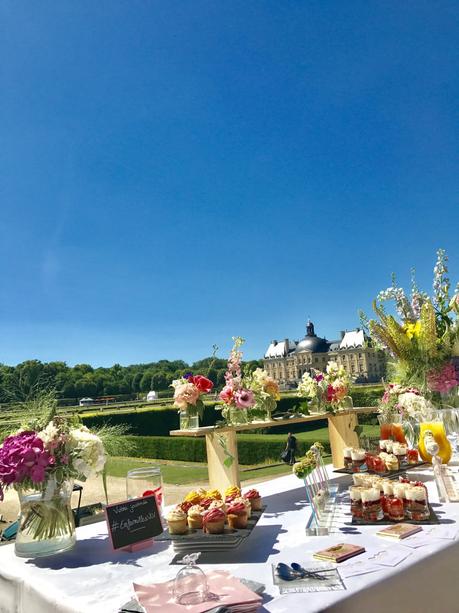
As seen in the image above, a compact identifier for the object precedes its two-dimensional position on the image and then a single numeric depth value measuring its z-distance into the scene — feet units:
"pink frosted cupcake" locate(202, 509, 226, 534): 6.84
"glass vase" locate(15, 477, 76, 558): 6.99
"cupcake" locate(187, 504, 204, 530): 7.05
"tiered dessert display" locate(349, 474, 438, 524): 7.43
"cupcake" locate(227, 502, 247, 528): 7.07
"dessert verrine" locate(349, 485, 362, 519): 7.70
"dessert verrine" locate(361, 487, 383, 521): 7.54
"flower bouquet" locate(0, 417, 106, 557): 6.75
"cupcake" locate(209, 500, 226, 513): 7.03
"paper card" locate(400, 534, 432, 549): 6.25
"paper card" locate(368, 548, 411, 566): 5.70
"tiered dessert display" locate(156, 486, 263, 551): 6.60
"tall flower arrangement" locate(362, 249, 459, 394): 11.93
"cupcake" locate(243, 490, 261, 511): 7.97
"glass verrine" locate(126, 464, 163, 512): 8.21
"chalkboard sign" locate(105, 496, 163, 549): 7.04
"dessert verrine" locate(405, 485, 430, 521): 7.40
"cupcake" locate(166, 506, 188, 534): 6.98
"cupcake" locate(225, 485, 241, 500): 7.72
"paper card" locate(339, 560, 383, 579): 5.42
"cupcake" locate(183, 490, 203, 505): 7.70
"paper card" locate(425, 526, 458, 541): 6.50
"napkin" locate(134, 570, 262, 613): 4.73
